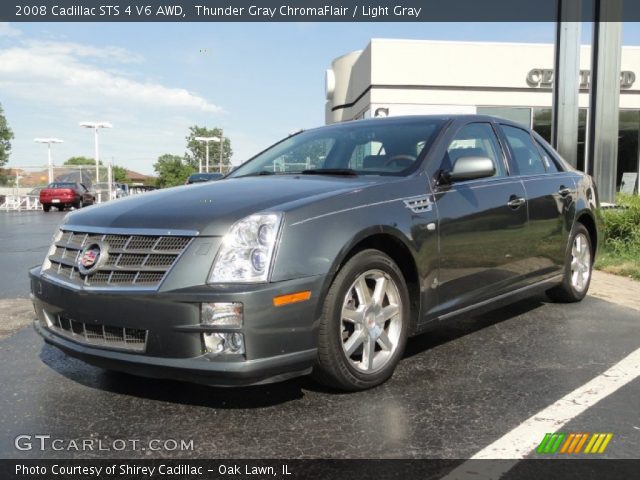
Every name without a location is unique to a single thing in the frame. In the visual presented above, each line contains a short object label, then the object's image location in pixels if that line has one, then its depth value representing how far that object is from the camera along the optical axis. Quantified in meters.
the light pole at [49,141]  47.17
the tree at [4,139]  63.66
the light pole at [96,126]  37.22
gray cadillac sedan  2.92
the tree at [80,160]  139.38
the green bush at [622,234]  8.22
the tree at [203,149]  73.00
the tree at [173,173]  49.12
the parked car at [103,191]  33.91
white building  21.59
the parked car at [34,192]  36.03
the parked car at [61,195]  29.88
